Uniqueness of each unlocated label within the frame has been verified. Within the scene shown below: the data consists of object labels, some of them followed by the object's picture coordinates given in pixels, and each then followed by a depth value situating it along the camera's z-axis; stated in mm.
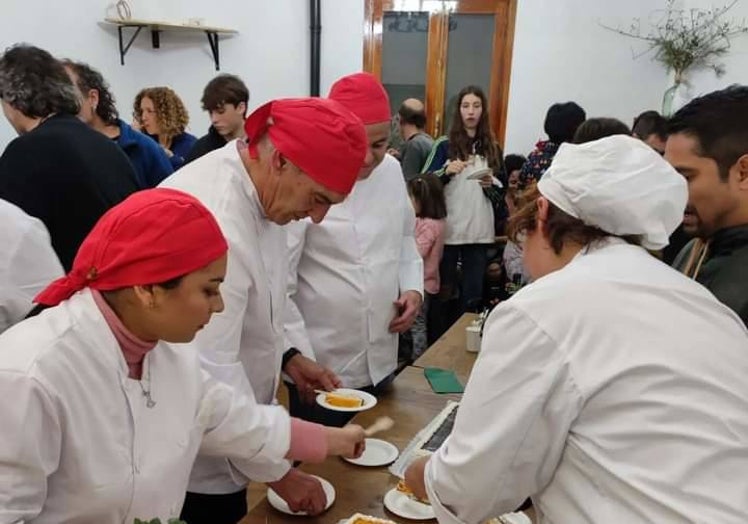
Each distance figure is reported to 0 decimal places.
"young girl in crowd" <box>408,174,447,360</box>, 4145
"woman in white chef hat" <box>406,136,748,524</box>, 998
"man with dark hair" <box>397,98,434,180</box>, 4715
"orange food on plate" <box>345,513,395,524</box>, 1309
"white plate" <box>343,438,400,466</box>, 1559
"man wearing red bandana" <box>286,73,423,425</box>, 1982
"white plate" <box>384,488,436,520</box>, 1366
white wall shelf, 4570
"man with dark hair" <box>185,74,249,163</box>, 3730
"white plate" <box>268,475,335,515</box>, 1372
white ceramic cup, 2424
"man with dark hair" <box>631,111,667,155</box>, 2818
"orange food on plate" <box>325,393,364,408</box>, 1744
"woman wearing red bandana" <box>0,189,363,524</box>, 947
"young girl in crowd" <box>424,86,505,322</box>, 4320
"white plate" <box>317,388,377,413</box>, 1718
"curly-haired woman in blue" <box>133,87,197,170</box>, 4191
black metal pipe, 6262
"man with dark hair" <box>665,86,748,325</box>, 1481
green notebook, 2035
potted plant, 4852
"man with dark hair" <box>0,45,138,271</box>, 2156
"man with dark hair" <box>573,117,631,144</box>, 2855
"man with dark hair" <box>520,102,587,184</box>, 3715
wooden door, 5859
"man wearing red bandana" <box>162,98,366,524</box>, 1391
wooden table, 1378
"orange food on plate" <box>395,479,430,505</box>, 1407
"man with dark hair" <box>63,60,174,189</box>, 3004
